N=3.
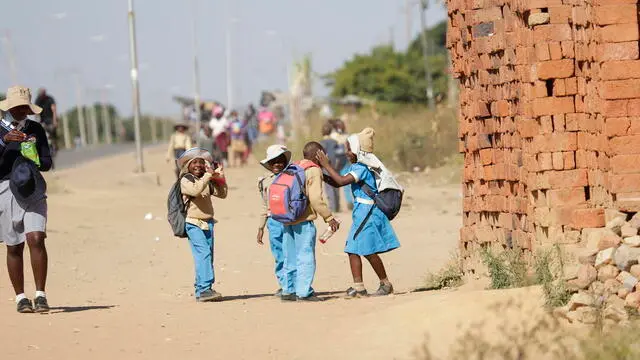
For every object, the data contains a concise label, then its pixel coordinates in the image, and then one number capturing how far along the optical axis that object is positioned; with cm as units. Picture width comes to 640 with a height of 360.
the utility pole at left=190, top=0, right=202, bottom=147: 9306
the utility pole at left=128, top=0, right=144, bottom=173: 6644
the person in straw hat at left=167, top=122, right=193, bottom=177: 5466
